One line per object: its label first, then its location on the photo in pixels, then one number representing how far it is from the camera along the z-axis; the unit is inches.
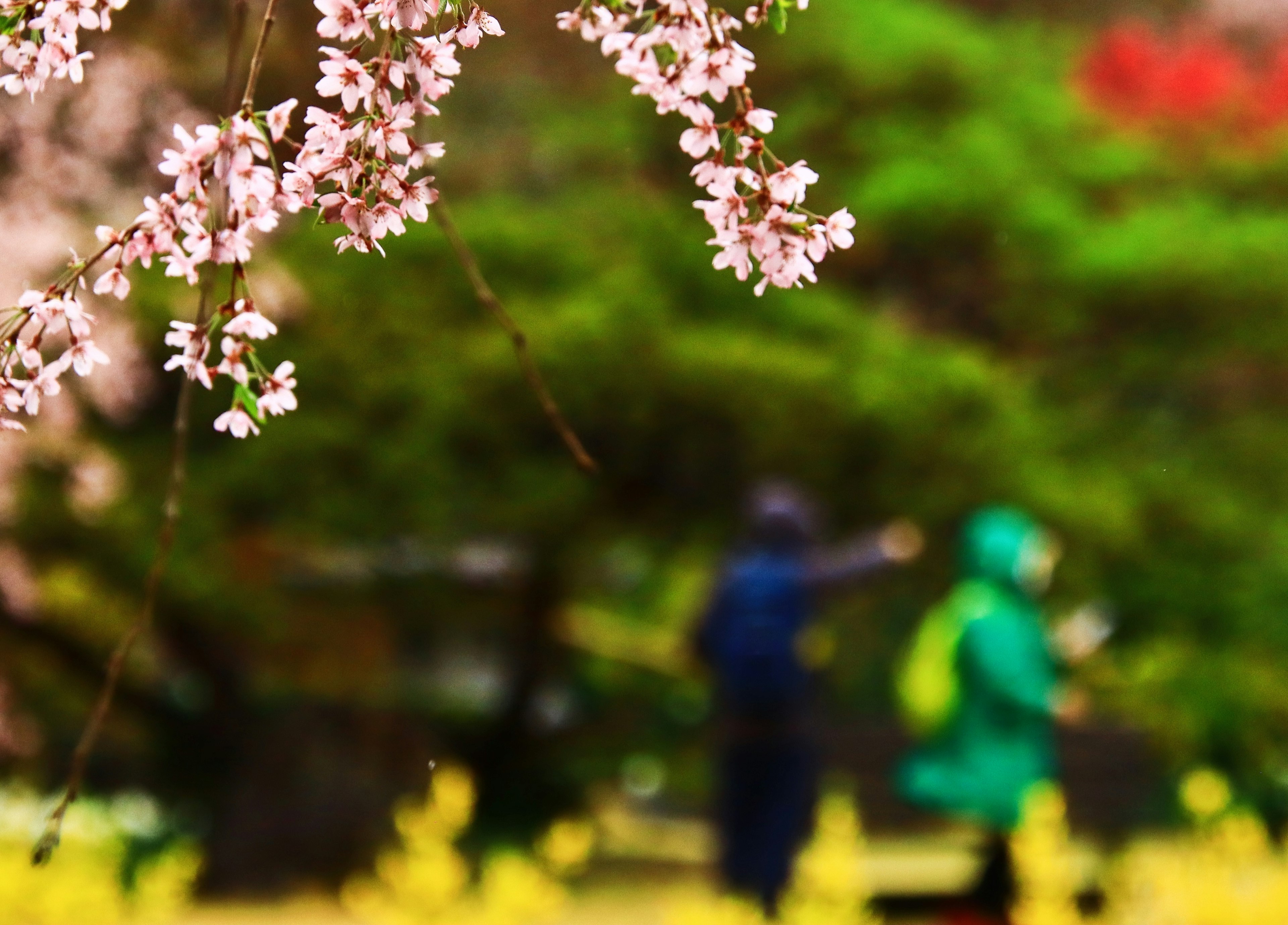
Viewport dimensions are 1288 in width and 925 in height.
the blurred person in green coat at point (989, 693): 1091.4
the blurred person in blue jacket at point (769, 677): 1113.4
